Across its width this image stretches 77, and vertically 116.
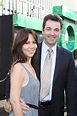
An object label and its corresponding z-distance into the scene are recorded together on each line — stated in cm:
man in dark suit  265
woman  206
